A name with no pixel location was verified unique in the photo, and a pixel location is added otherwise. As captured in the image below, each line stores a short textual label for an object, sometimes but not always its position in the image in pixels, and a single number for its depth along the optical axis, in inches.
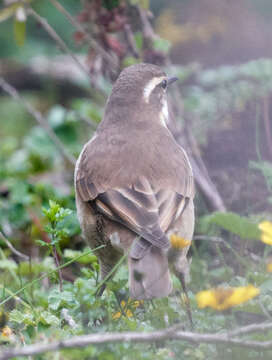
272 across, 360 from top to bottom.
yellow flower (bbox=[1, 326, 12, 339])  303.6
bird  314.5
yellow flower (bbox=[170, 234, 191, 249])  268.5
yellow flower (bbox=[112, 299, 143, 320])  311.4
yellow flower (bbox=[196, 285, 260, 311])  244.4
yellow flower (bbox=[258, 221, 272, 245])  282.0
